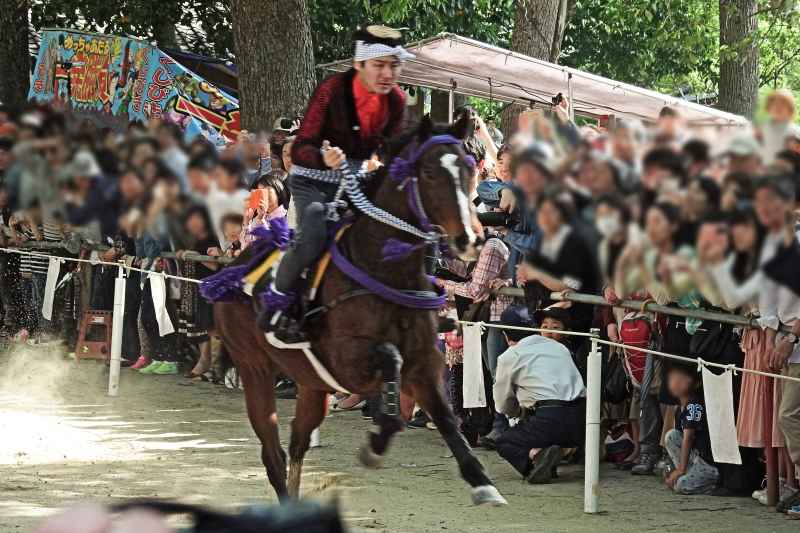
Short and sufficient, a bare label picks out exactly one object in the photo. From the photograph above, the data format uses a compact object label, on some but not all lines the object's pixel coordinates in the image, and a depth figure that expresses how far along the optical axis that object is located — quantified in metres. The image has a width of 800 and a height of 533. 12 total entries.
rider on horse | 11.48
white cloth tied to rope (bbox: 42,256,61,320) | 29.34
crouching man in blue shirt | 17.81
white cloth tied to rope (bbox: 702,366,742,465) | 15.64
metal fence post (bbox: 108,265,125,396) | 26.06
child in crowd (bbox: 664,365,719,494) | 16.42
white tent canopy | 23.81
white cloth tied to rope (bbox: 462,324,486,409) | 19.77
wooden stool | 29.80
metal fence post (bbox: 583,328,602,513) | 15.80
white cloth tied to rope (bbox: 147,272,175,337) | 24.56
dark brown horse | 11.67
